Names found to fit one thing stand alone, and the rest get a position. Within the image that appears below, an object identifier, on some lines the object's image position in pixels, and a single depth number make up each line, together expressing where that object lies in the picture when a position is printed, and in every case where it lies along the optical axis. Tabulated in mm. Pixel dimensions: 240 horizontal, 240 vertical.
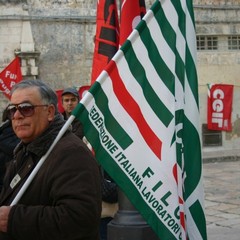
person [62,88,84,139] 6070
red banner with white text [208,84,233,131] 16938
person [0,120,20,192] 5004
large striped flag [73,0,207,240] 3221
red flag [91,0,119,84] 5801
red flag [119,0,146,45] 5009
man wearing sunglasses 2555
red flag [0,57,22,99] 12425
